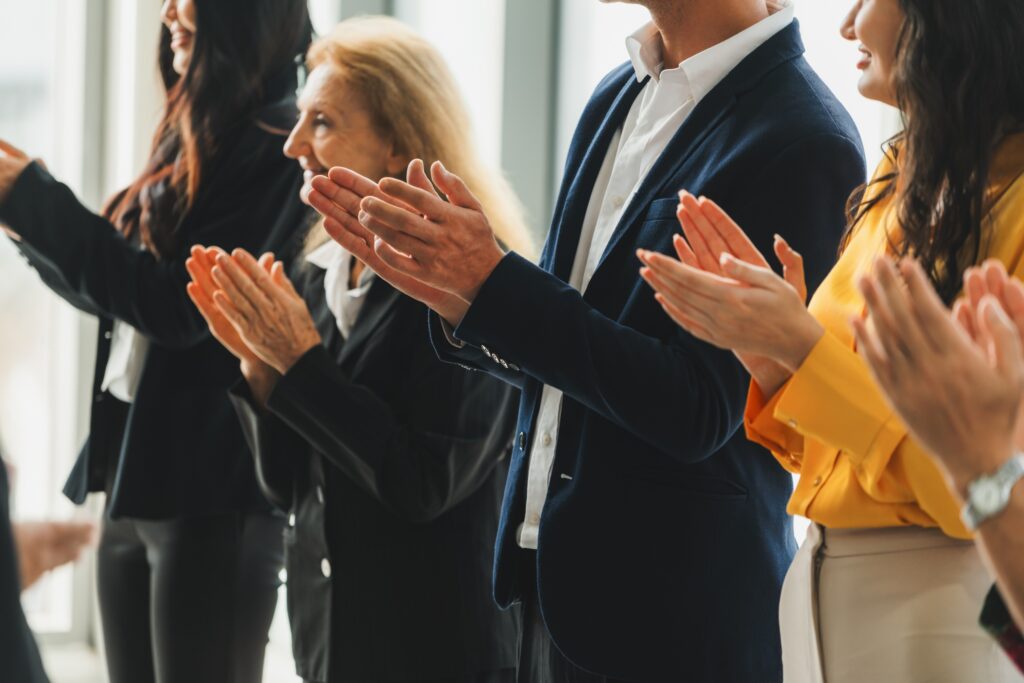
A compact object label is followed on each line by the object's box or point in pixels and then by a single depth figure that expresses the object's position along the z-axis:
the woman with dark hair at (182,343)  3.40
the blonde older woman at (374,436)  3.02
